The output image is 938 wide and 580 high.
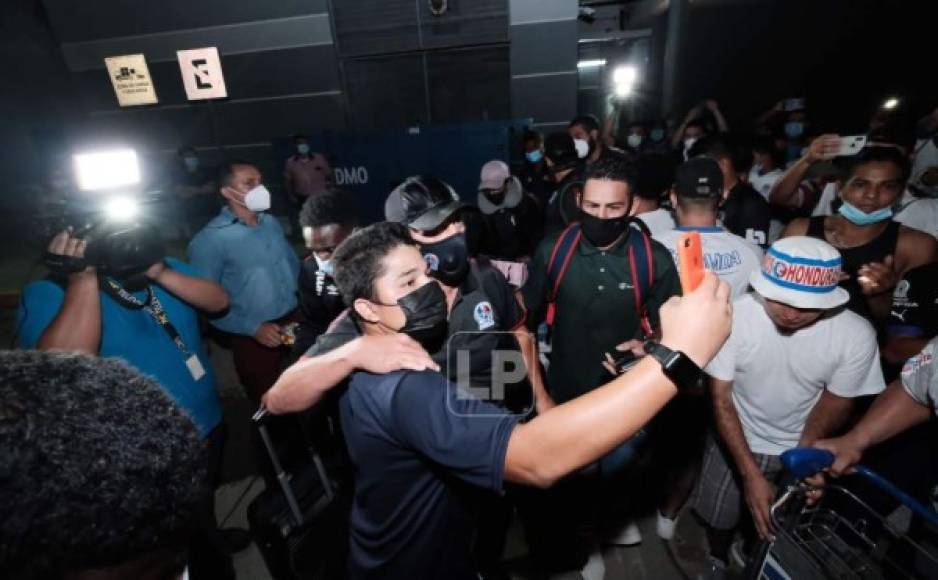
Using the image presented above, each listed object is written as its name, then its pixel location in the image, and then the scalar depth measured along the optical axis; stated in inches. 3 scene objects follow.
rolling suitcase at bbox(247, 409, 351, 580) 81.2
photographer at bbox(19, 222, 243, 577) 80.4
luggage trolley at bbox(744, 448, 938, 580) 66.3
